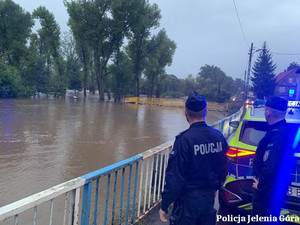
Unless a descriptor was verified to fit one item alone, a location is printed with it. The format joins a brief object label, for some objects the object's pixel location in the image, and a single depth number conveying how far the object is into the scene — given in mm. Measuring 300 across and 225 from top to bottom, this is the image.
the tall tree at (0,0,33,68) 34375
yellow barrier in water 37250
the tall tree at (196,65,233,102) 43094
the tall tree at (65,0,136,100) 33281
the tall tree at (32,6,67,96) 38094
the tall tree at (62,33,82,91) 48338
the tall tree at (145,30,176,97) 38875
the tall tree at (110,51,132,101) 38156
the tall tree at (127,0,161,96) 34031
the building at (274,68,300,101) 56528
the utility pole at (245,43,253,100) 26356
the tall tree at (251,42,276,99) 49716
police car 3162
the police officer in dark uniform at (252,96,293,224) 2293
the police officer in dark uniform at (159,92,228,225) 1983
